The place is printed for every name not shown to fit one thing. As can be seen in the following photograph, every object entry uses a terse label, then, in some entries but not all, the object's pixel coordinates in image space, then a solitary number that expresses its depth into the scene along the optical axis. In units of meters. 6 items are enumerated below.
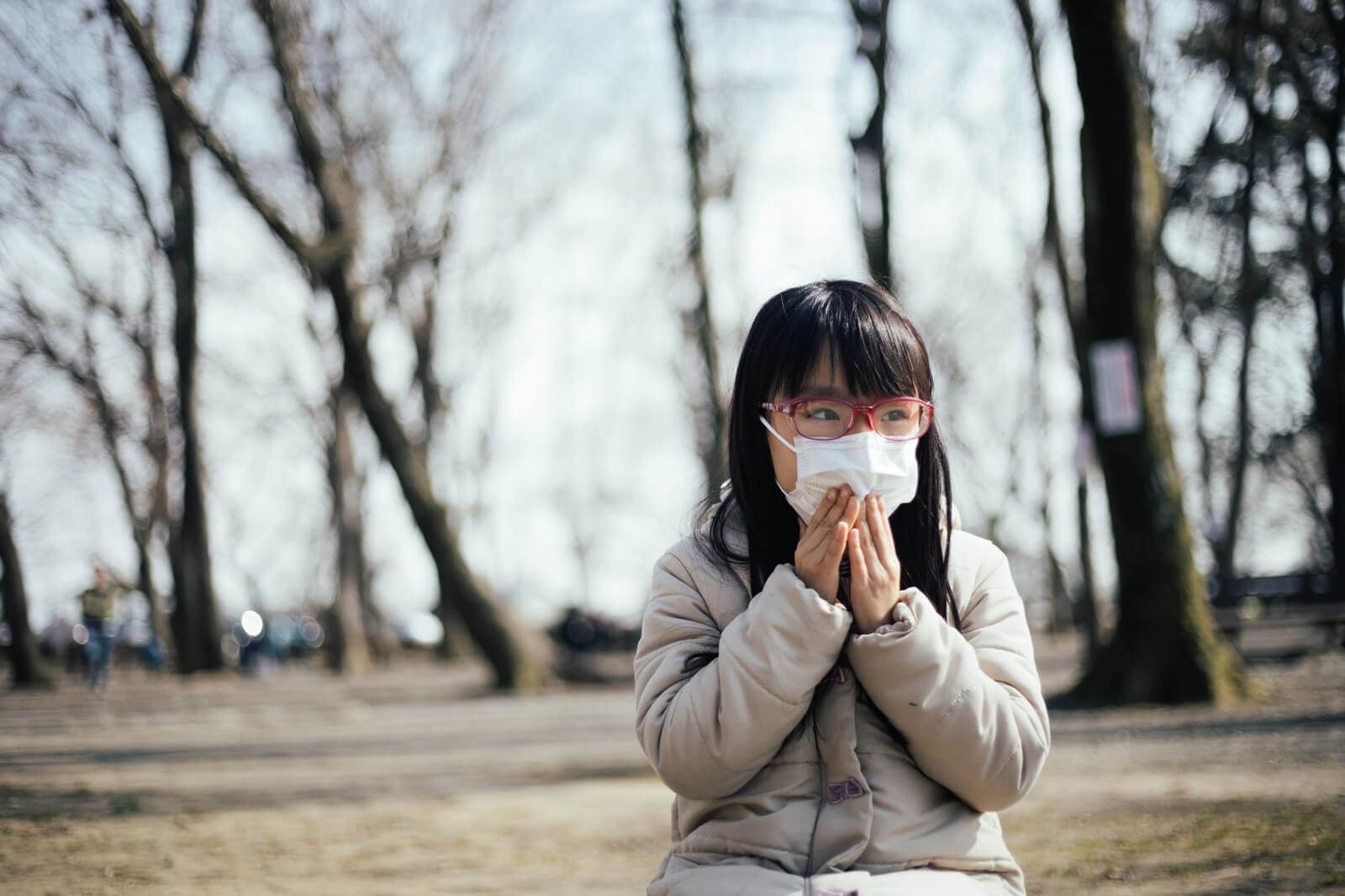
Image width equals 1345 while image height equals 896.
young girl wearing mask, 2.28
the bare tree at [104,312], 9.55
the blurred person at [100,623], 17.73
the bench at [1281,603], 13.62
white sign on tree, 10.28
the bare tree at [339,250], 11.85
